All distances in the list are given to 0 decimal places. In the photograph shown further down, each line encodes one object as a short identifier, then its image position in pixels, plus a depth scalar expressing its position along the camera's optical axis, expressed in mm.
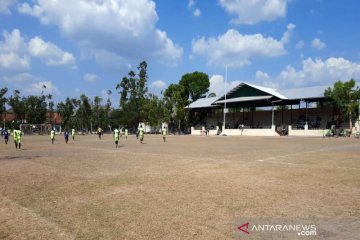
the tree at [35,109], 72250
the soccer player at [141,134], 29578
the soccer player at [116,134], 24769
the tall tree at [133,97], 72750
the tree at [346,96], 40250
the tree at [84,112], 74875
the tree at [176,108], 62000
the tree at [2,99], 70625
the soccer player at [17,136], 24172
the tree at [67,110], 76562
